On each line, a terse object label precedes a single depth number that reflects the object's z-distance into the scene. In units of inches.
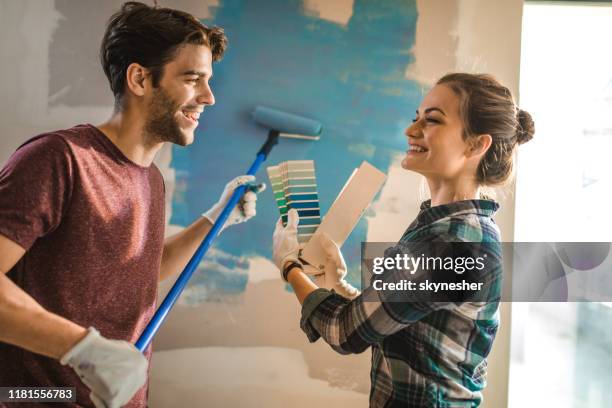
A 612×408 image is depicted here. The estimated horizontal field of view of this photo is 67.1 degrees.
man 35.5
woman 39.8
